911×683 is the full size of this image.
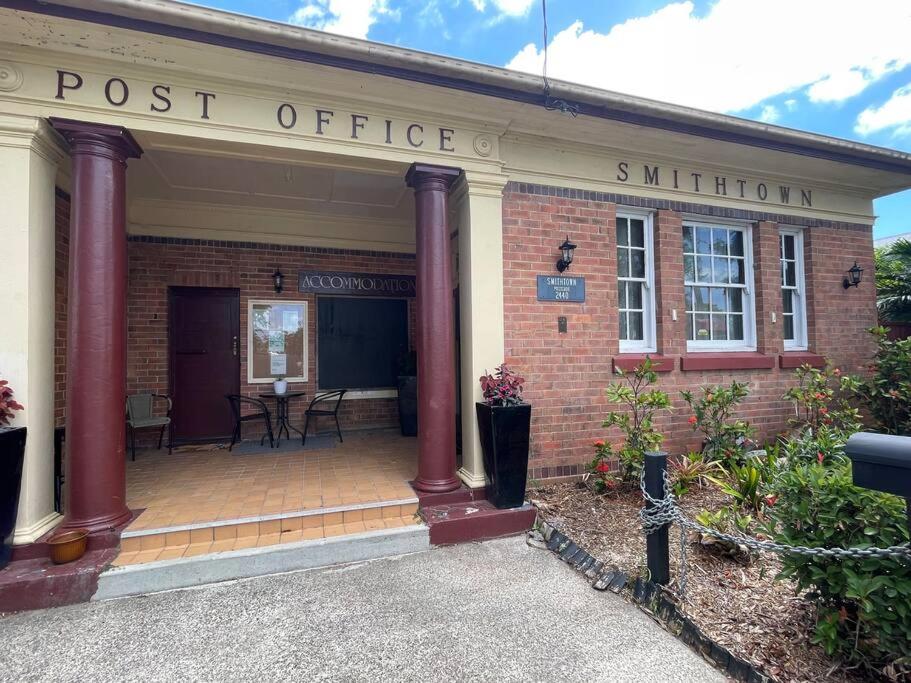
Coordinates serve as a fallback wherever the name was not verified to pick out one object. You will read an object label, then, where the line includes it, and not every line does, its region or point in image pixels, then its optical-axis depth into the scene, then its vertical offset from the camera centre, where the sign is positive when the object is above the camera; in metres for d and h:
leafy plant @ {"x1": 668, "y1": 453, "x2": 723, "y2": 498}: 4.12 -1.23
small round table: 5.78 -0.78
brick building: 3.06 +1.13
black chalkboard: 6.47 +0.15
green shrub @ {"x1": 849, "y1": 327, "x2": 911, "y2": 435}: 4.98 -0.52
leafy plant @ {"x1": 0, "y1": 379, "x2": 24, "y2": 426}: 2.83 -0.32
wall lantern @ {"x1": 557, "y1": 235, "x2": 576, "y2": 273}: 4.31 +0.93
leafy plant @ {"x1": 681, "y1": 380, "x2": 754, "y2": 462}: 4.52 -0.83
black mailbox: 1.56 -0.44
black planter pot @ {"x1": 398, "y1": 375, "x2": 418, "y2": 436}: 6.30 -0.81
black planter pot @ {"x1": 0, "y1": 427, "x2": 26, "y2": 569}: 2.73 -0.80
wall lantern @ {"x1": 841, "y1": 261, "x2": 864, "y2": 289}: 5.69 +0.89
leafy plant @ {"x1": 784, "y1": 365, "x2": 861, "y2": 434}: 4.85 -0.64
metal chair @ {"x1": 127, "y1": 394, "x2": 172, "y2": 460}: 5.15 -0.77
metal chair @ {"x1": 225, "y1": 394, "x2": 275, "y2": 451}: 5.53 -0.81
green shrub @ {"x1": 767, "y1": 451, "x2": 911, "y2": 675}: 1.72 -0.94
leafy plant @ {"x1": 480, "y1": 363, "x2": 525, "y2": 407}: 3.70 -0.34
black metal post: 2.62 -1.16
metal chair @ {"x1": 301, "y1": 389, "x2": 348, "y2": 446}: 5.71 -0.80
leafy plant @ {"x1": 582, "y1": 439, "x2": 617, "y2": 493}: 4.08 -1.16
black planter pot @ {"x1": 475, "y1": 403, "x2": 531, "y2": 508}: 3.62 -0.86
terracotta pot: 2.81 -1.26
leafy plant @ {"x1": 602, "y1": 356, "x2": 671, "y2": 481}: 4.06 -0.72
